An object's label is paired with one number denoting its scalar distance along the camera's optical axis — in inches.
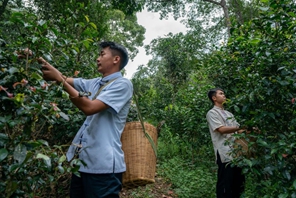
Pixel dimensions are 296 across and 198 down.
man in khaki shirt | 122.6
